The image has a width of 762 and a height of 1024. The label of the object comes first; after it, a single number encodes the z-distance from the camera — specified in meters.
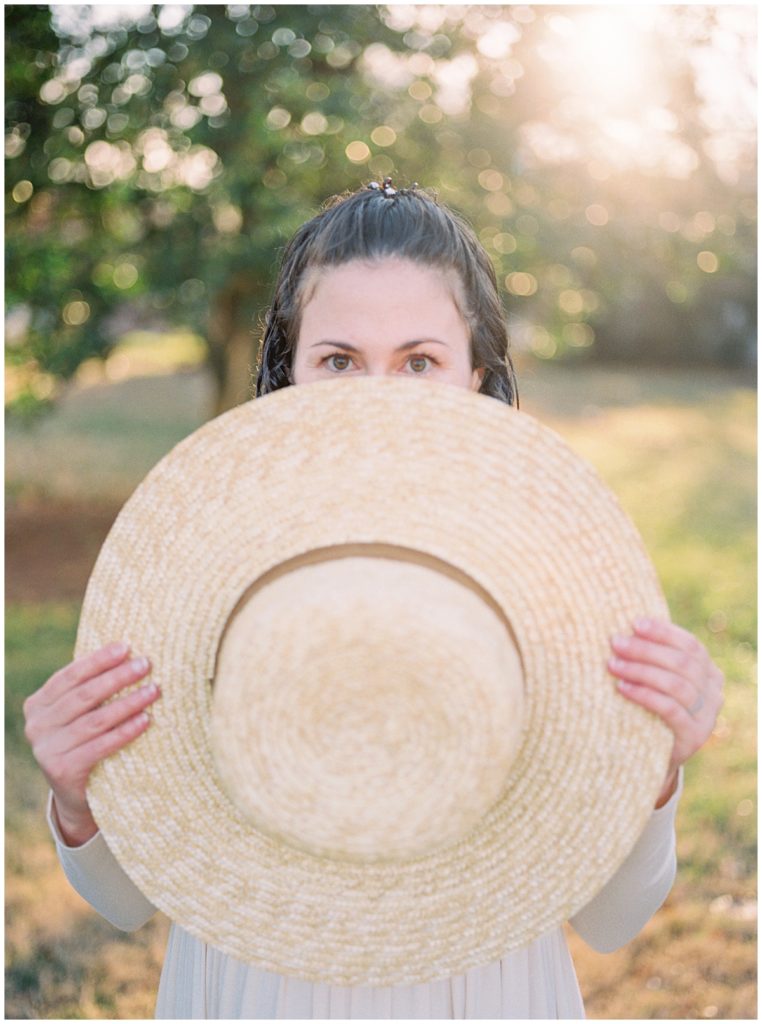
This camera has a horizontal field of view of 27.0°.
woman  1.08
